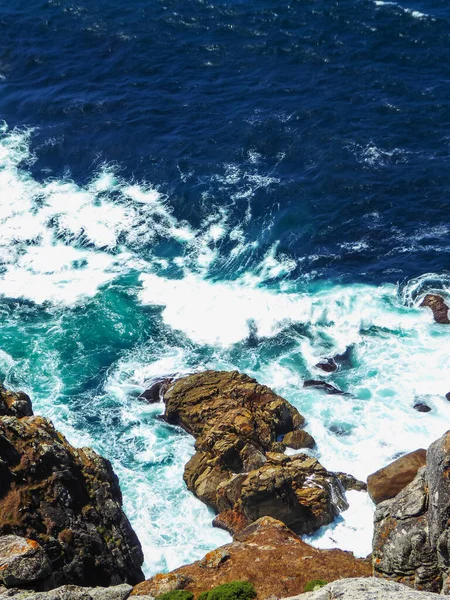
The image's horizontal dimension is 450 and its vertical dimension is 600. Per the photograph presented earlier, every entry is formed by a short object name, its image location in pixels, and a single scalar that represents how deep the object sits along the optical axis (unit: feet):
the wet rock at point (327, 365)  195.11
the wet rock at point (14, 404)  130.41
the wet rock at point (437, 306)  205.26
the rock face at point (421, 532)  101.96
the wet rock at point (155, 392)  190.80
